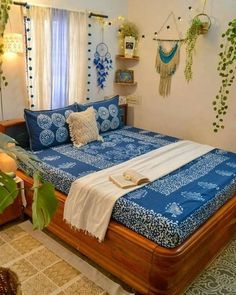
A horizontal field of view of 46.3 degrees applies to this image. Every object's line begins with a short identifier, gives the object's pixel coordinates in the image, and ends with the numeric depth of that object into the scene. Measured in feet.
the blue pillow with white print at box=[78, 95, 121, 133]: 10.72
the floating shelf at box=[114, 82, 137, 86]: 12.94
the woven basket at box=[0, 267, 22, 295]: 4.30
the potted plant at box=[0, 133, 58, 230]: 3.08
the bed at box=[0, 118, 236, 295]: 5.51
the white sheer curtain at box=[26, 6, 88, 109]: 9.53
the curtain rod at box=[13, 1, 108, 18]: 10.88
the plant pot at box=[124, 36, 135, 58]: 12.01
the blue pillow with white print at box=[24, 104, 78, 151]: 8.94
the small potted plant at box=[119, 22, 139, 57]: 12.05
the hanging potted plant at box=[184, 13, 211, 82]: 9.97
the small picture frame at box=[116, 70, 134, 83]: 12.75
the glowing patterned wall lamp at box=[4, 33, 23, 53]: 8.45
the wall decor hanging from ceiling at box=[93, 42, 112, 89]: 11.80
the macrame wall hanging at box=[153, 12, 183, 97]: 11.19
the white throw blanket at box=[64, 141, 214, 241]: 6.30
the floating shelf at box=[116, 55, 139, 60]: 12.38
